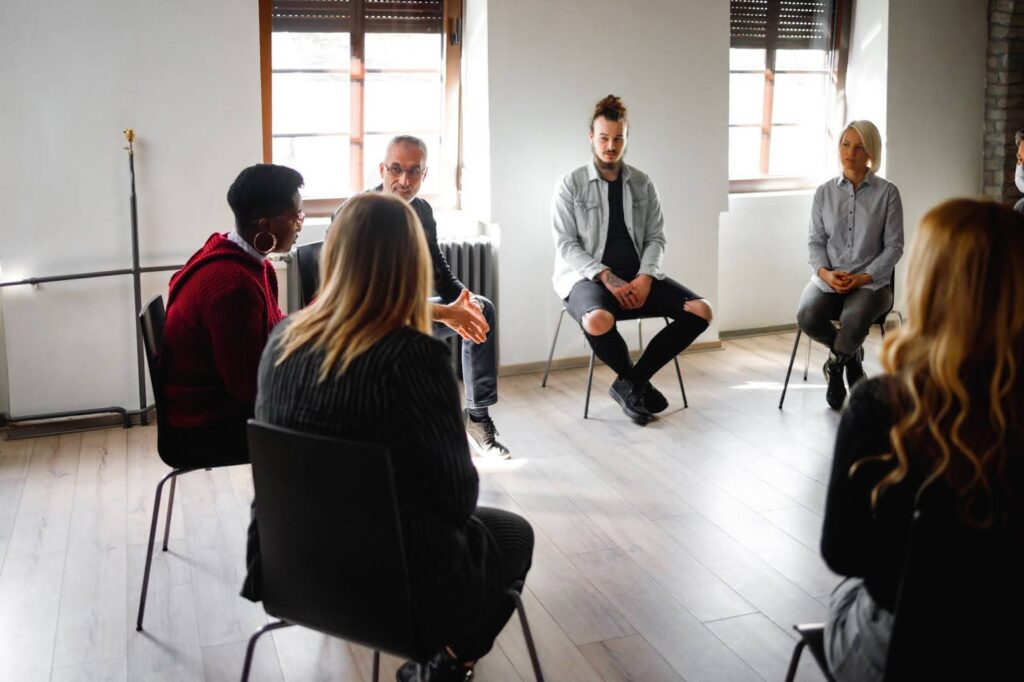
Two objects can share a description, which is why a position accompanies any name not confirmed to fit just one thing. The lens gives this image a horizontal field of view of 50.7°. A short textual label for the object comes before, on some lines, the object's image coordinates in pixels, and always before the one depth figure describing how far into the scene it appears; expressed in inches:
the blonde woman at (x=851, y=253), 189.6
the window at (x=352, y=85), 205.0
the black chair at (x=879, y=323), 192.4
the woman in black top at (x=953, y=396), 59.9
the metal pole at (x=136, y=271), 177.9
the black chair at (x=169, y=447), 112.4
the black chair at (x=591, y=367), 189.0
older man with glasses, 163.9
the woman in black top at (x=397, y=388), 74.5
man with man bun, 187.0
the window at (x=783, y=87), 243.8
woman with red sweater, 108.8
